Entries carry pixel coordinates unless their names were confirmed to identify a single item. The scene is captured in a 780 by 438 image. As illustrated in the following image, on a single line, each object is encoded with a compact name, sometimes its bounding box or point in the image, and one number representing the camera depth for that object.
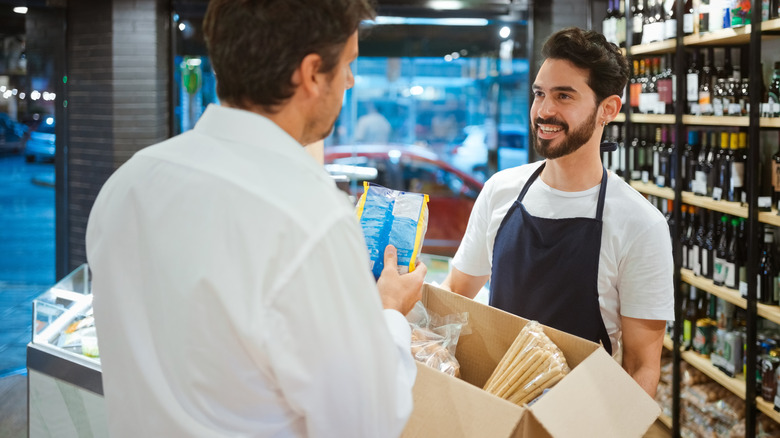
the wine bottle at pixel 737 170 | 3.51
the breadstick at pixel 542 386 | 1.39
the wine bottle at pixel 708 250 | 3.82
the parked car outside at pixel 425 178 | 6.72
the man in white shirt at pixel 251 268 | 0.96
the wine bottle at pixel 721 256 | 3.68
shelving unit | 3.19
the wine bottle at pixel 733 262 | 3.58
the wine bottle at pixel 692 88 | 3.81
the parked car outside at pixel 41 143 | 5.75
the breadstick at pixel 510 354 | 1.48
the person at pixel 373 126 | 6.79
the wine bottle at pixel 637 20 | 4.48
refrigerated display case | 2.71
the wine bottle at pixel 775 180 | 3.24
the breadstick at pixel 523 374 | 1.41
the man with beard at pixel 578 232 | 1.84
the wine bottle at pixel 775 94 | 3.15
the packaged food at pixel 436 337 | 1.52
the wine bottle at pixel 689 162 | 3.93
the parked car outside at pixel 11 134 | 5.68
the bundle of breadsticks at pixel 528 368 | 1.40
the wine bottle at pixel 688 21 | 3.84
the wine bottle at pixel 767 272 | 3.34
